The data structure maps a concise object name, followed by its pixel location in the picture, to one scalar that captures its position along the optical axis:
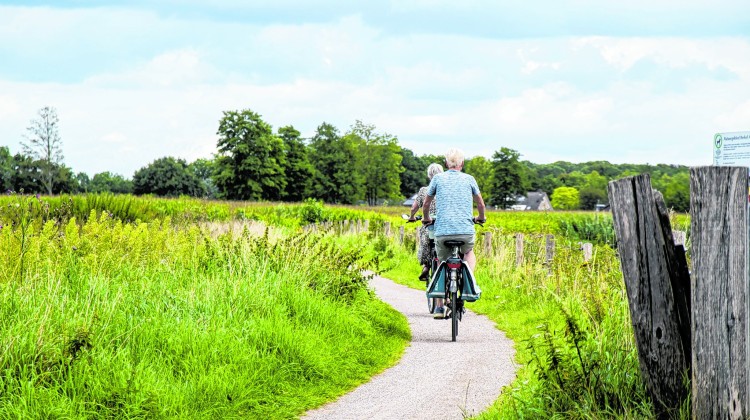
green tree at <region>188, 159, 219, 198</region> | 125.29
